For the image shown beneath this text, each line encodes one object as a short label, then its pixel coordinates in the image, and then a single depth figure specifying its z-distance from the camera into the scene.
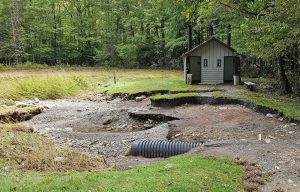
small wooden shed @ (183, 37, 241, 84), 19.86
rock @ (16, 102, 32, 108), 15.09
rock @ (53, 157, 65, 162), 6.53
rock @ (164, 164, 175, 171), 5.63
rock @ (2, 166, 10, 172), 5.82
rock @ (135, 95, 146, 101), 16.61
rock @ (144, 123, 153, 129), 11.73
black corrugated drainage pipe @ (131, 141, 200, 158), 7.82
